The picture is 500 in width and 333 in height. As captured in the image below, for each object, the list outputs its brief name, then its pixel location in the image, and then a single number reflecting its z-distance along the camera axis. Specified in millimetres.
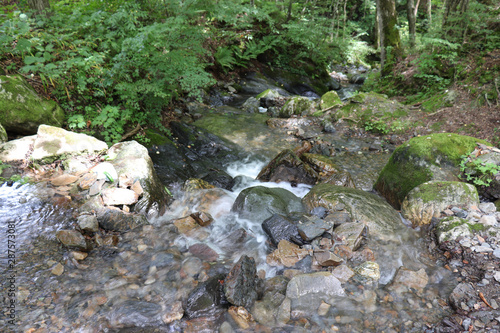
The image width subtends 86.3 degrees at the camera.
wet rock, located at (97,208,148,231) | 3787
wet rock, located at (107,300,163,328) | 2648
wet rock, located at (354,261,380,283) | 3275
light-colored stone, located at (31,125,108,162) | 4385
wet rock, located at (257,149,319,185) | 5973
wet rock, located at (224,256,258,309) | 2838
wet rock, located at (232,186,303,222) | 4450
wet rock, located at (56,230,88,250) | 3314
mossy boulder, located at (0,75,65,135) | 4531
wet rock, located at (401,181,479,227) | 4066
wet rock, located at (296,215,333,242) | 3803
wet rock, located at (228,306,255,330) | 2709
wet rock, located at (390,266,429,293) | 3158
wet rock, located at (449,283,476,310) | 2796
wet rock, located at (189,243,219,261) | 3664
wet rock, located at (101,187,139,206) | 3998
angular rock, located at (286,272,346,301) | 3043
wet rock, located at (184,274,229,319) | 2799
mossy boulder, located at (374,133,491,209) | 4684
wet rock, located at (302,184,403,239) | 4070
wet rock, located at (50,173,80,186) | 4079
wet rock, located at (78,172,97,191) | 4098
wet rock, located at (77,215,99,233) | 3554
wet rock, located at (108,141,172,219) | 4305
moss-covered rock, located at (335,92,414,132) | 8219
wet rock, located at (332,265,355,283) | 3260
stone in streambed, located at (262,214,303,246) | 3842
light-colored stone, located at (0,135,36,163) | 4195
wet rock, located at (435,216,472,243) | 3576
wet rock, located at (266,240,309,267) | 3560
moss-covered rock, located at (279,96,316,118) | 10145
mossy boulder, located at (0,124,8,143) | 4369
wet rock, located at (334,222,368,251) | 3705
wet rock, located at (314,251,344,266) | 3426
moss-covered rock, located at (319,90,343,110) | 9942
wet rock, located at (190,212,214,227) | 4285
